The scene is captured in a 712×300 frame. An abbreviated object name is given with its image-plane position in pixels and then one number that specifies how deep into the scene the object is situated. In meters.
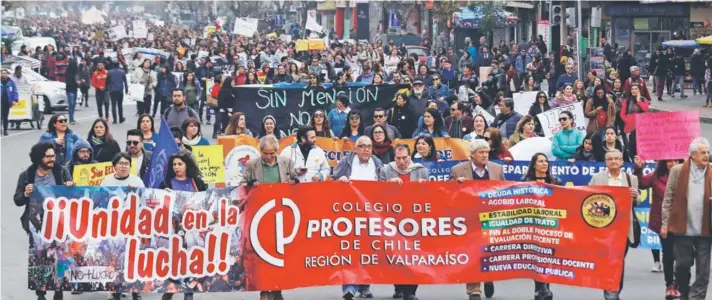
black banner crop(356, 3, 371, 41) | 83.25
